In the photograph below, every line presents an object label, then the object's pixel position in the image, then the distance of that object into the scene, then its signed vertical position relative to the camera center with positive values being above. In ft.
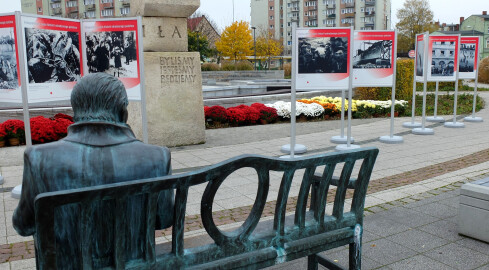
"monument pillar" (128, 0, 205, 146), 30.53 -0.13
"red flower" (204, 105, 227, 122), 40.78 -3.57
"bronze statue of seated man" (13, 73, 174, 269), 6.72 -1.31
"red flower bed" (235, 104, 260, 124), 42.16 -3.81
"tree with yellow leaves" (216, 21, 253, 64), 203.62 +13.76
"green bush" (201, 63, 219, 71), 149.48 +1.93
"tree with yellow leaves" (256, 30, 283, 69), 214.90 +10.97
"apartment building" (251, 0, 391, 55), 323.78 +41.99
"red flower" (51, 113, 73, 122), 34.22 -3.00
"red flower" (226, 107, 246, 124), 41.27 -3.83
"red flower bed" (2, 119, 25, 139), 30.96 -3.45
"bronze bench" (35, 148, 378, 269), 6.75 -2.58
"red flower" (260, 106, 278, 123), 43.57 -3.94
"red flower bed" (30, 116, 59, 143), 30.30 -3.59
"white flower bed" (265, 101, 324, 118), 44.68 -3.62
